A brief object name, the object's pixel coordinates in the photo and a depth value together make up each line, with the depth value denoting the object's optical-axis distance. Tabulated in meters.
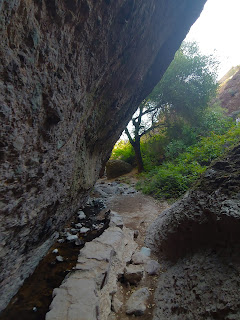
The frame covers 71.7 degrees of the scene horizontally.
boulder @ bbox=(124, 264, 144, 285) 2.39
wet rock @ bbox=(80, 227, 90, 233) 4.13
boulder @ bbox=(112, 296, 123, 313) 1.95
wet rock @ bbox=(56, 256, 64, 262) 2.93
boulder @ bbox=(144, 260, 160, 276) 2.57
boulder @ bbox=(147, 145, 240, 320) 1.54
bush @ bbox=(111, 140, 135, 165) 15.35
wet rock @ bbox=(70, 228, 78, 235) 4.04
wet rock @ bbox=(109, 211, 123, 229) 3.96
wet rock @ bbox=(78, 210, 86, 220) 4.97
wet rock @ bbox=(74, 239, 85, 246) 3.44
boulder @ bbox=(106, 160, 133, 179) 13.18
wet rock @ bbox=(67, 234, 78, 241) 3.60
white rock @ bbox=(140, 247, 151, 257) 3.10
